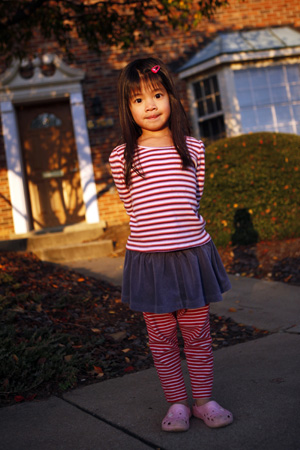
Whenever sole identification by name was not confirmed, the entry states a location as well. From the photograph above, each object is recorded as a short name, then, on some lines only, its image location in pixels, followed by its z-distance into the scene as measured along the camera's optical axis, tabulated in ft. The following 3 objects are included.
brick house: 33.06
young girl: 8.27
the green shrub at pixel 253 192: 23.08
